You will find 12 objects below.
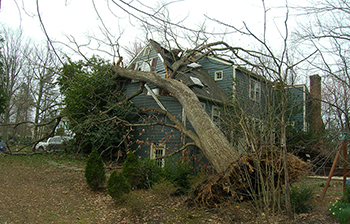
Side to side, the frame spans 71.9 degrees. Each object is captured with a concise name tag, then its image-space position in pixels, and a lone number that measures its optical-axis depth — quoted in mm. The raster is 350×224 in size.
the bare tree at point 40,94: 26369
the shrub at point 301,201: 4715
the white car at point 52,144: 17962
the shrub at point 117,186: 6148
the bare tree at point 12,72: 22078
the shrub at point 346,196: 4840
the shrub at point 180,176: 7137
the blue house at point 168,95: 11742
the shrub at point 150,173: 7573
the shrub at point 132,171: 7419
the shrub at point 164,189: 6066
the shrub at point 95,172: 7417
